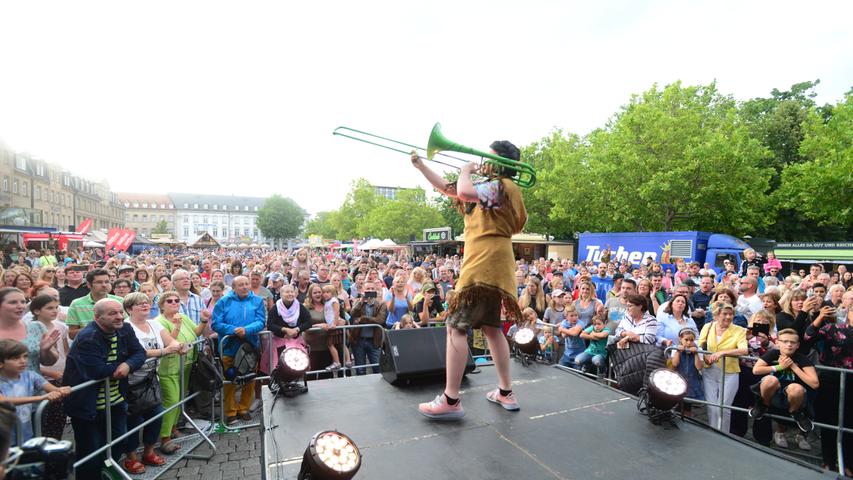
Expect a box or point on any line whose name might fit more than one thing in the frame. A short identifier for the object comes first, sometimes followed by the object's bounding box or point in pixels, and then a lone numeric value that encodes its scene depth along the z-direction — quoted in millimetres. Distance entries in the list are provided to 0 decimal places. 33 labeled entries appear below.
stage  2539
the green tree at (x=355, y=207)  59906
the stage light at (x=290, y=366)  3680
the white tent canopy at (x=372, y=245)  32312
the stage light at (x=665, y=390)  3084
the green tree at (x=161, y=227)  90281
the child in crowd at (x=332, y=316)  6332
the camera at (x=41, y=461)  1601
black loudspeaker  3973
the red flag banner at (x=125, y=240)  22500
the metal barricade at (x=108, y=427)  2969
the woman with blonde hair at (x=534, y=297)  7715
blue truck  16859
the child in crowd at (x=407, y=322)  6388
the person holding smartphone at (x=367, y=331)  6629
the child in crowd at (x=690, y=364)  4906
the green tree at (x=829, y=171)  17594
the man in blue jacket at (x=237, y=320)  5547
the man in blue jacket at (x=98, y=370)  3562
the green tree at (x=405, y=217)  49000
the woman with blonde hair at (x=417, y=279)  8177
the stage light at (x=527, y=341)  4742
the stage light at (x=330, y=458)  2079
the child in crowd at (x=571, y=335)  6167
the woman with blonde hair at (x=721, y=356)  4719
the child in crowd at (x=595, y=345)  5781
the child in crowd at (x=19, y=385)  3198
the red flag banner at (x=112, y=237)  21708
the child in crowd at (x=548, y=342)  6719
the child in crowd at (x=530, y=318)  6348
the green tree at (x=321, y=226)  64288
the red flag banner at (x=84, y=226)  26594
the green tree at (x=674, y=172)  20141
